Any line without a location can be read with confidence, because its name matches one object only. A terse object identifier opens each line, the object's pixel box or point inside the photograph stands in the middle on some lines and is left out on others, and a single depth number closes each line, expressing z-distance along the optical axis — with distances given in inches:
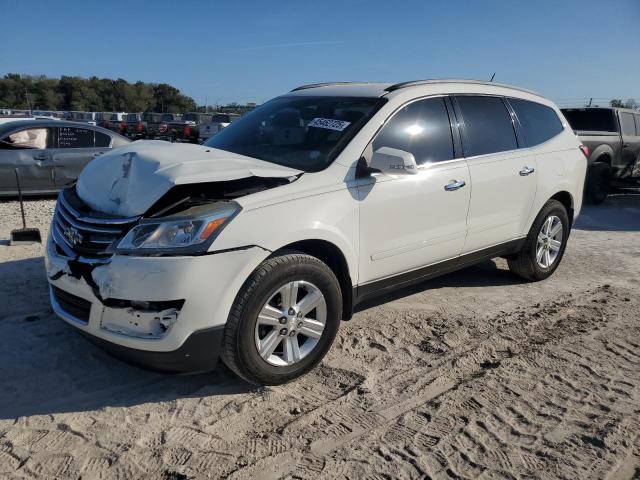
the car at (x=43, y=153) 332.8
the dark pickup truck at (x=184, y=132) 800.3
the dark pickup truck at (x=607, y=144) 427.5
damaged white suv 113.3
